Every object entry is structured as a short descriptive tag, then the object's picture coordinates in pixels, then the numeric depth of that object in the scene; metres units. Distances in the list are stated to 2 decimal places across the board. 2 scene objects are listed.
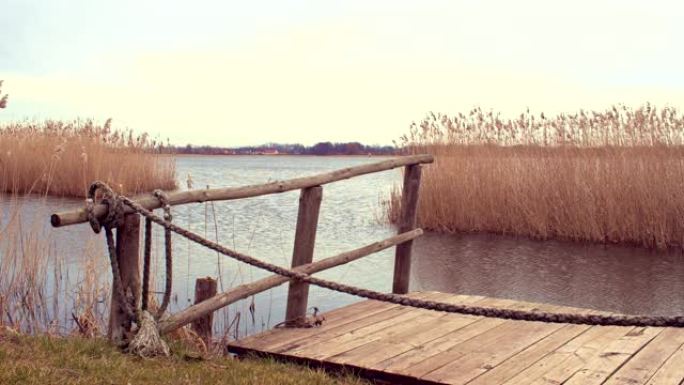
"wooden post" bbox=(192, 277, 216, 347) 5.57
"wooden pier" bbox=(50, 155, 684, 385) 4.21
